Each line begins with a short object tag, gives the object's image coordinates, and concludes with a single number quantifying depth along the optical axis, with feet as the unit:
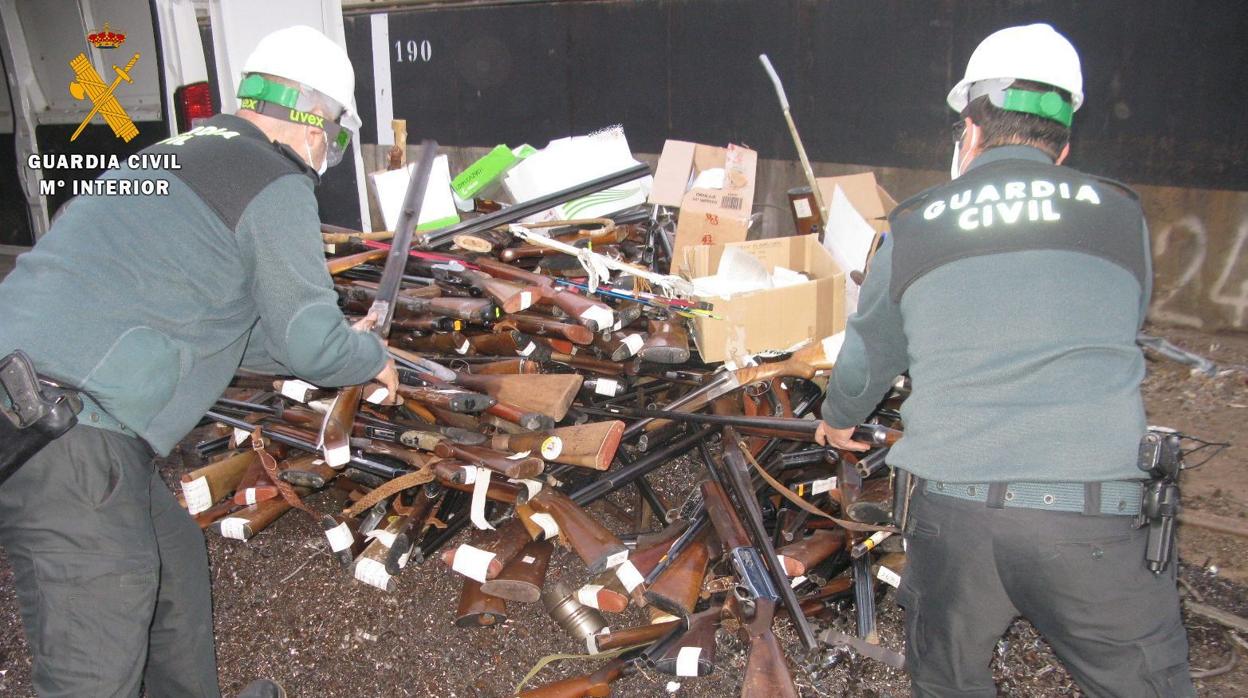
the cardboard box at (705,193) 15.67
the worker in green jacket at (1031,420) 6.12
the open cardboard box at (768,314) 12.20
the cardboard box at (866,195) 16.01
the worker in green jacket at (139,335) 7.01
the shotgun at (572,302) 11.93
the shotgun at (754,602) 8.39
